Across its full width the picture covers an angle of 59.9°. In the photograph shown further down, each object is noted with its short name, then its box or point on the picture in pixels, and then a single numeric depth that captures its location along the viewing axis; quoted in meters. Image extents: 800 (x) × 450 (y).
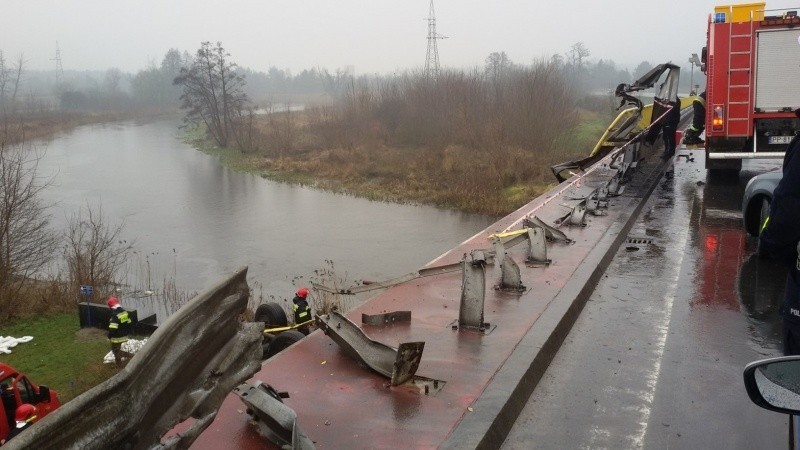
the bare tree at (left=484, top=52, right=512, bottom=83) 47.76
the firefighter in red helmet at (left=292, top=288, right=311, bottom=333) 8.21
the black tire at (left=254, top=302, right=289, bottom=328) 7.82
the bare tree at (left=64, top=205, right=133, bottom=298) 18.02
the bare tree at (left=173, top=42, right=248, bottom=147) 56.12
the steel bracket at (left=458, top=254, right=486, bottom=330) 5.31
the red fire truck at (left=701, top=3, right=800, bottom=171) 11.28
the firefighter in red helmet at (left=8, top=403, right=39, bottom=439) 8.39
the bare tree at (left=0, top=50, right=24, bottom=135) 89.56
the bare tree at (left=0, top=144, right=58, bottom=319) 17.91
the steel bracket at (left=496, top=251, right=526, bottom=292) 6.39
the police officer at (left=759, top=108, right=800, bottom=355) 3.46
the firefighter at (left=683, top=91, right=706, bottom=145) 12.95
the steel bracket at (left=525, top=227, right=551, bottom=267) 7.30
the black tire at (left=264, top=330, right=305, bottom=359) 6.19
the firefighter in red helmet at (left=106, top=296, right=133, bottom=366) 11.79
